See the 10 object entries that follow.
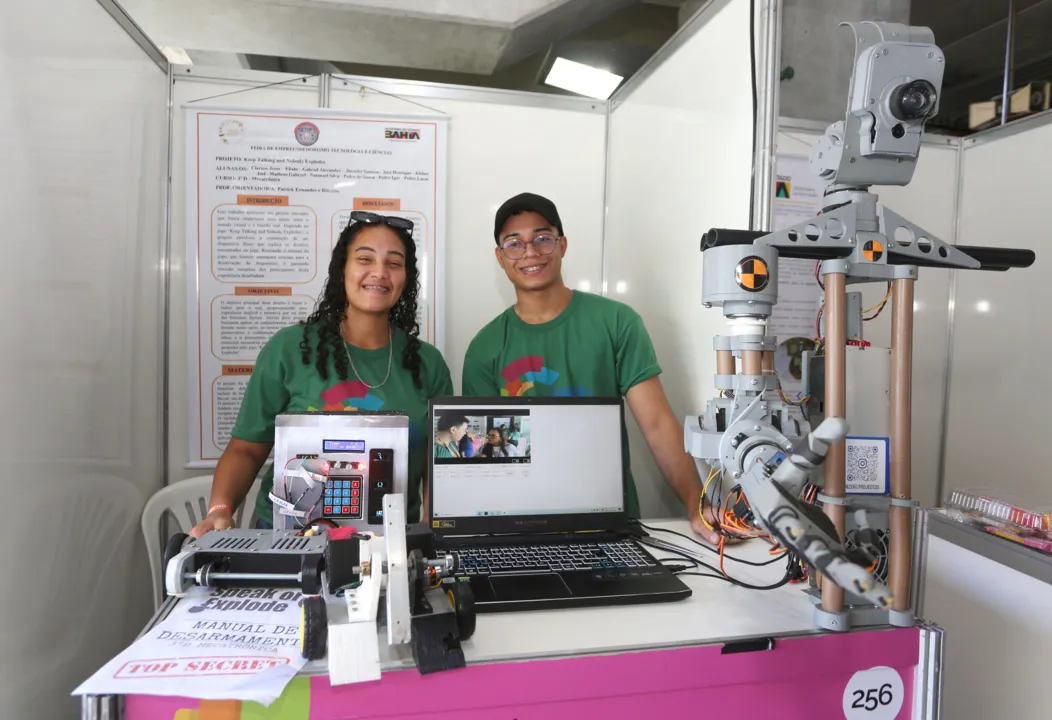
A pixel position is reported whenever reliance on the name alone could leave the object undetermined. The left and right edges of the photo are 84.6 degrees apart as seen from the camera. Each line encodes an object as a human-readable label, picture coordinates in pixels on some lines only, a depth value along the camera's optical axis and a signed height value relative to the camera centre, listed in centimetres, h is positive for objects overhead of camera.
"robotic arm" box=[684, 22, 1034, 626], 90 +16
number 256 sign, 98 -59
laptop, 126 -33
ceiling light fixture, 250 +129
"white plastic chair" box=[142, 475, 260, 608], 194 -64
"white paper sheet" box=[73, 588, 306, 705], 75 -45
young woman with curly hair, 156 -8
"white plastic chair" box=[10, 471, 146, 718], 123 -64
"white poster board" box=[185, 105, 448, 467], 218 +49
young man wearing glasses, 177 +0
